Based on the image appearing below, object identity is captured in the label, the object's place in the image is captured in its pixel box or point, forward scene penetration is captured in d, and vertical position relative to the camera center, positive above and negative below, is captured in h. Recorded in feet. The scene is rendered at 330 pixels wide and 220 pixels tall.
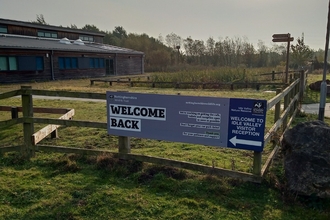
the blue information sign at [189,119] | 13.23 -2.40
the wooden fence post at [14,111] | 25.87 -3.75
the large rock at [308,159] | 12.21 -3.88
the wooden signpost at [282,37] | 41.99 +4.88
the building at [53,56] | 82.38 +4.59
